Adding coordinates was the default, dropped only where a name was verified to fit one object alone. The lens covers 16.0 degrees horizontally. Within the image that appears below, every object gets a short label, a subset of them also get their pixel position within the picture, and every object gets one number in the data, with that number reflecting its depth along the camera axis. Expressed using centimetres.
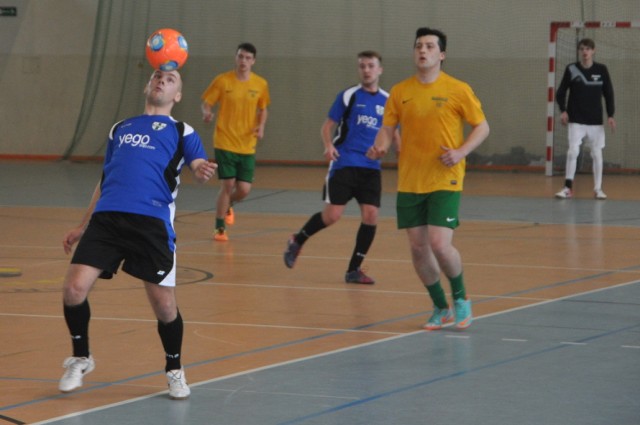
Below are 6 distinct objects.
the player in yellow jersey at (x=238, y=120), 2562
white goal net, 4288
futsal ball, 1198
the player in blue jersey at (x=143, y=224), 1134
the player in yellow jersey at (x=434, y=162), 1490
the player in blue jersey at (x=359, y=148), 1950
